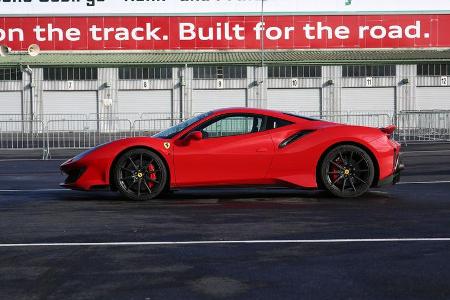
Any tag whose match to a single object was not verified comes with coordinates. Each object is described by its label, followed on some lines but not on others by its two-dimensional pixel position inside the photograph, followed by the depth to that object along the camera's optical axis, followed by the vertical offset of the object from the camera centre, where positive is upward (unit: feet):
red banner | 146.20 +21.01
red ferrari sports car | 30.50 -0.94
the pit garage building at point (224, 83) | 136.98 +10.36
